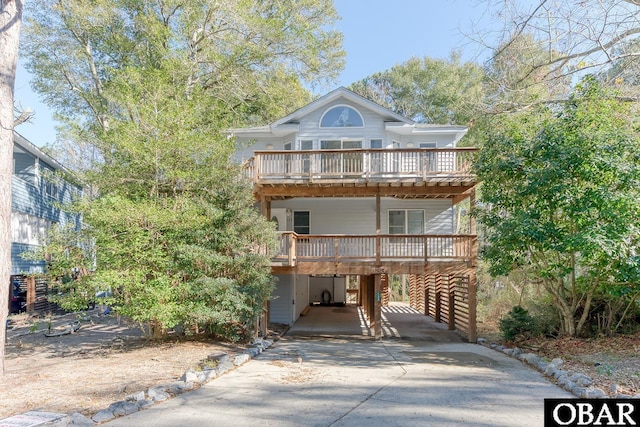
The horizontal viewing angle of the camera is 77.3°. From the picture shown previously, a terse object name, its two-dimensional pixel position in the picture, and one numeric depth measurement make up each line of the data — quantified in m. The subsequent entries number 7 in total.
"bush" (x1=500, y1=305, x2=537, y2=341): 10.31
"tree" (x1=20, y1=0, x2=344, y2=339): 8.70
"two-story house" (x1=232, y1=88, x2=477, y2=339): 11.99
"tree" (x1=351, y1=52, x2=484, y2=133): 27.67
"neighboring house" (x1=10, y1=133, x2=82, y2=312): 16.05
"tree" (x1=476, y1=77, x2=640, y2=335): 7.86
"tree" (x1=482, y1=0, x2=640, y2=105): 8.31
